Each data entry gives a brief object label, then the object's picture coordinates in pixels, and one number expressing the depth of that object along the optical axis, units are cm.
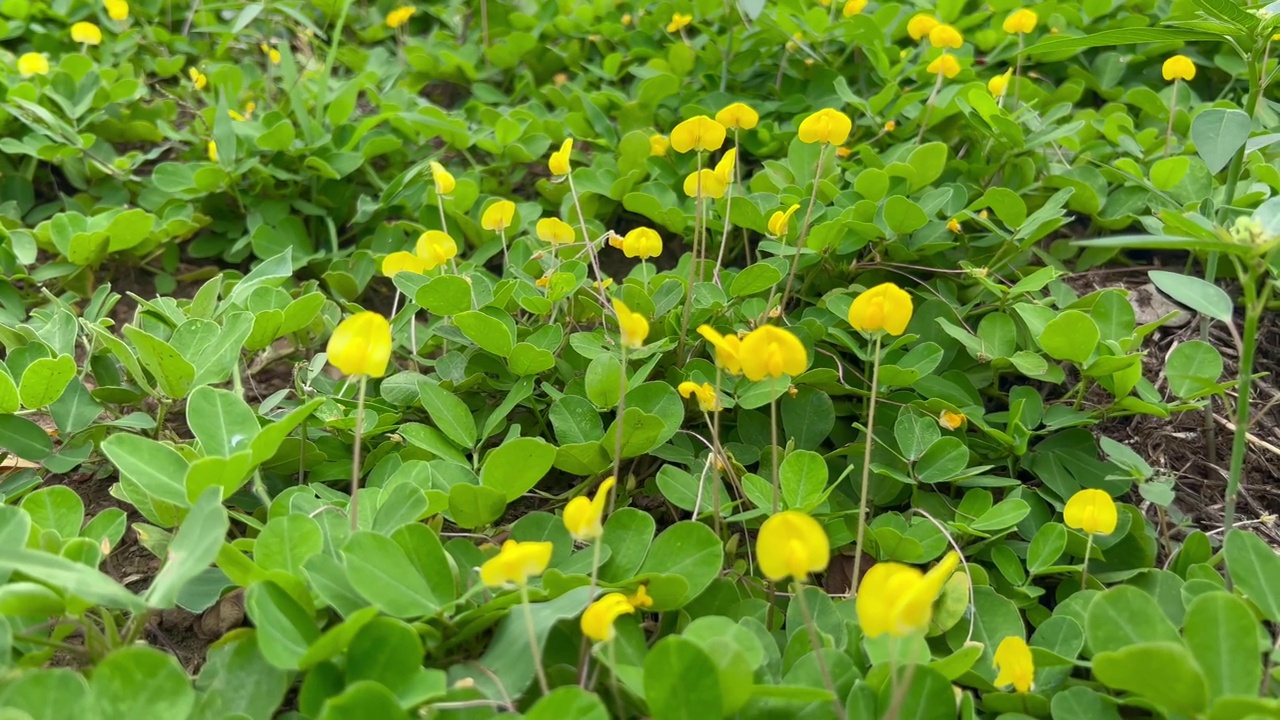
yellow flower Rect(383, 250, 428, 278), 55
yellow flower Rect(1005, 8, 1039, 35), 63
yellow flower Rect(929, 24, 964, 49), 61
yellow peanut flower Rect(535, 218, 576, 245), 54
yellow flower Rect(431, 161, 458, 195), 56
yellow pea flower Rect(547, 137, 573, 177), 53
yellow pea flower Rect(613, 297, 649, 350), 44
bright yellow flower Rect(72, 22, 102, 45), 76
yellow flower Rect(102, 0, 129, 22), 80
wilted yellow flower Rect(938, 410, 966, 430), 50
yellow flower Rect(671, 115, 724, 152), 51
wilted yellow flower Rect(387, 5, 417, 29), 91
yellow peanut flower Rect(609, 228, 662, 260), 54
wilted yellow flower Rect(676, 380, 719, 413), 48
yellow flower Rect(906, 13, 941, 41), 64
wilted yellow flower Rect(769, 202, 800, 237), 53
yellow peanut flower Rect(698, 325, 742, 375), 43
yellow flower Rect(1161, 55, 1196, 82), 60
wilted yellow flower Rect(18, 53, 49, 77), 69
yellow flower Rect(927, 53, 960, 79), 60
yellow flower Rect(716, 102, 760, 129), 53
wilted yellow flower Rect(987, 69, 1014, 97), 61
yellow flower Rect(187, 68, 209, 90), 79
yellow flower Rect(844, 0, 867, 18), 70
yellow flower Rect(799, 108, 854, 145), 50
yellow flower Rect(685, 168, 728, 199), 53
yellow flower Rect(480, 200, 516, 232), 56
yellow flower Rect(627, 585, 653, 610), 44
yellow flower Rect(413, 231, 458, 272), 53
